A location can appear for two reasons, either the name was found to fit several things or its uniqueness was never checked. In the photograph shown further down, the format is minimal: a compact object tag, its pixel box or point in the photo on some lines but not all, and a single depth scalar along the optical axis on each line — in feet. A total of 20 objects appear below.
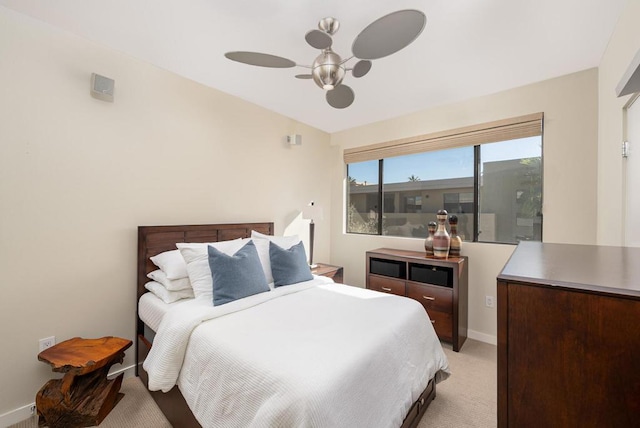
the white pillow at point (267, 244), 8.02
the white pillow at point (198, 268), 6.59
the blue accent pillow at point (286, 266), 7.77
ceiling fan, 4.01
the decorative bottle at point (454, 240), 9.58
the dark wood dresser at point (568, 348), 1.67
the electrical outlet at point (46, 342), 6.03
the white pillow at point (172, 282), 6.68
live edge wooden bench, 5.30
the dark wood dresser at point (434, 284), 8.76
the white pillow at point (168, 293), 6.64
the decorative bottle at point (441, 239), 9.35
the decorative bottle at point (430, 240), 9.89
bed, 3.63
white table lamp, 11.60
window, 9.05
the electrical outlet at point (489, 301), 9.28
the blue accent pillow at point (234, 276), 6.23
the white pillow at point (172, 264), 6.75
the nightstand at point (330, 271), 10.55
